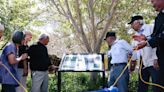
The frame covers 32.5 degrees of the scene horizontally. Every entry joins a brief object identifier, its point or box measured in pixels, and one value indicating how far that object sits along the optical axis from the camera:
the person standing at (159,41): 3.21
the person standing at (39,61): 5.31
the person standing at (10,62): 4.13
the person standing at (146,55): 4.54
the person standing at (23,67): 4.93
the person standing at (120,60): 5.13
